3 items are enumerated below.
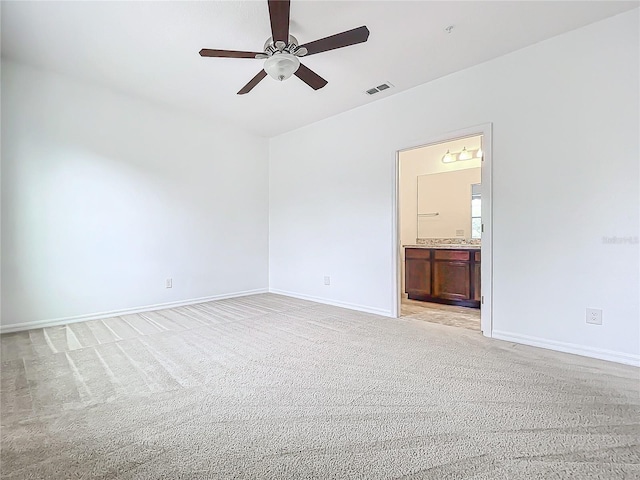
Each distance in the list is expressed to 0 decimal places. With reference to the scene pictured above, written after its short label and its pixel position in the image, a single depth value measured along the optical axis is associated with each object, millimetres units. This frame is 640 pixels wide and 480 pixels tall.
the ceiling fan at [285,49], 2055
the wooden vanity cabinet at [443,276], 4391
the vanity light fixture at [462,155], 5184
